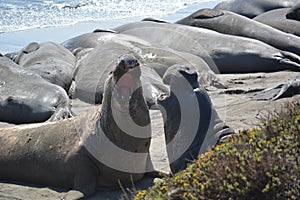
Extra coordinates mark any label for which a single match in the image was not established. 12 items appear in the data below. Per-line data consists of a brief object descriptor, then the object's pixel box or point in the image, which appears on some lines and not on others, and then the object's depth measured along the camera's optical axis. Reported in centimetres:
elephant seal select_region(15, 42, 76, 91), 1736
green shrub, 638
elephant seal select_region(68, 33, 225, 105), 1602
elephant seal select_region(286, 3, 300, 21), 2298
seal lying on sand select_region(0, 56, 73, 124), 1466
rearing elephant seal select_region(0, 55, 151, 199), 997
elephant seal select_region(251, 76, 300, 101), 1344
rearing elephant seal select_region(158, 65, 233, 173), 981
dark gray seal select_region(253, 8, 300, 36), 2184
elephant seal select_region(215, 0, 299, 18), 2630
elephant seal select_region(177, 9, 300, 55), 2017
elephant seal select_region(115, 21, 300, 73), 1886
